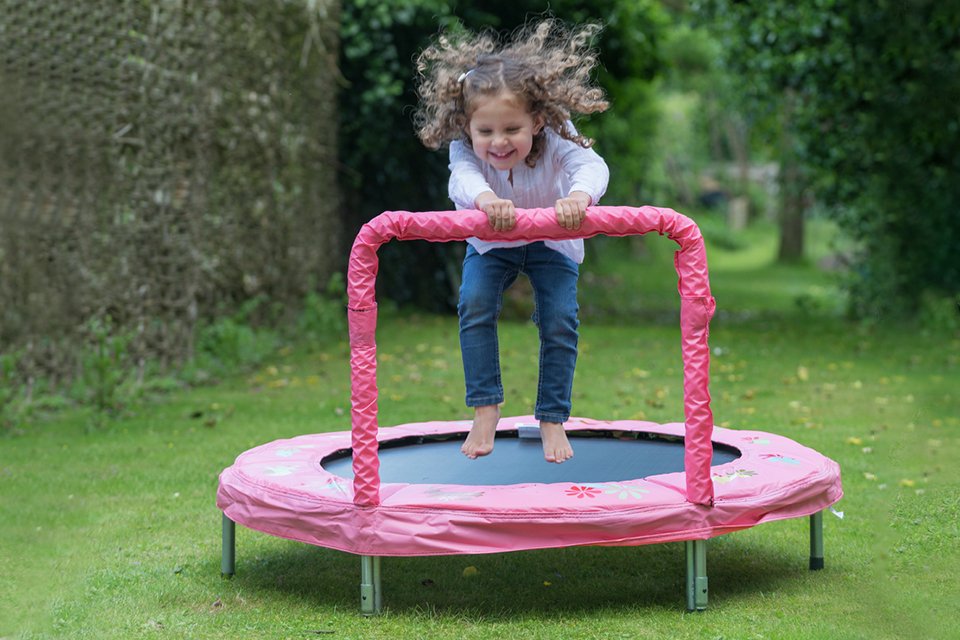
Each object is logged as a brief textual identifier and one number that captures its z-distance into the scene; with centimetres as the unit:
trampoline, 526
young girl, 614
